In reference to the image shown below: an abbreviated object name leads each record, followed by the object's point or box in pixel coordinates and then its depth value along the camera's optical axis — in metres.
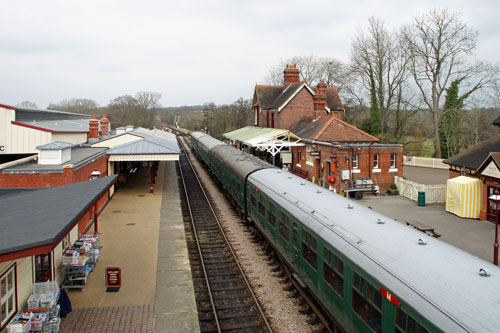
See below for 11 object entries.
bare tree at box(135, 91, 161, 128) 78.29
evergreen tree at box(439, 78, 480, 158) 39.16
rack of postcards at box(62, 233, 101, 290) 10.74
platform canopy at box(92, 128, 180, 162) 23.89
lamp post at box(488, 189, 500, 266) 11.56
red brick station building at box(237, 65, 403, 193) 24.03
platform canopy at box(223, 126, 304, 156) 28.81
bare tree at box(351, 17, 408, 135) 43.35
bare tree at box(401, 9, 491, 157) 35.88
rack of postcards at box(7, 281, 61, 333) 7.56
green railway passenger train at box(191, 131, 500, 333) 4.83
